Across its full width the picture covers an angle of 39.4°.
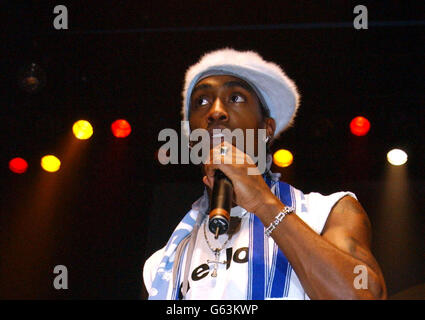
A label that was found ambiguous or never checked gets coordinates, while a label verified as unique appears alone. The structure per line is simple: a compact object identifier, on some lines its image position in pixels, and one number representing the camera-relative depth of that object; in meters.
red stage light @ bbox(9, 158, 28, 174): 4.12
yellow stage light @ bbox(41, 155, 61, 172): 4.12
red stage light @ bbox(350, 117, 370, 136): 3.92
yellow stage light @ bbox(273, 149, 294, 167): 4.11
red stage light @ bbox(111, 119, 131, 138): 4.09
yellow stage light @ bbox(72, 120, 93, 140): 4.07
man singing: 1.51
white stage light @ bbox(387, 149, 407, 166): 3.92
